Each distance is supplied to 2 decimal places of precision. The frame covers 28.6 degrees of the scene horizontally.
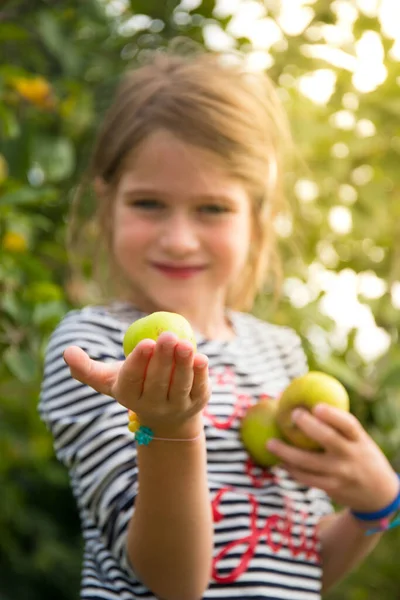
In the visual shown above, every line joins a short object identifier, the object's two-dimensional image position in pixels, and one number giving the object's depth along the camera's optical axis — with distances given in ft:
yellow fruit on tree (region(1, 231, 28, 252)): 5.59
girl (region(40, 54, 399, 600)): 3.34
